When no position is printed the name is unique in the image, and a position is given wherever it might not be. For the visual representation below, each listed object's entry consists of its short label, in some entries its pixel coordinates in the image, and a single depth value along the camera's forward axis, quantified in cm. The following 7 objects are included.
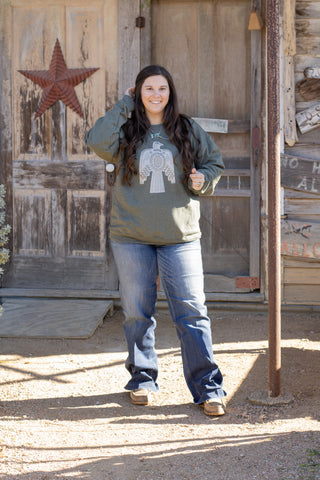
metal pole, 606
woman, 600
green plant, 657
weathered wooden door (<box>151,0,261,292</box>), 999
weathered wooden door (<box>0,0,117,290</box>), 1018
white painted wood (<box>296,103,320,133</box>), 964
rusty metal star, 1020
